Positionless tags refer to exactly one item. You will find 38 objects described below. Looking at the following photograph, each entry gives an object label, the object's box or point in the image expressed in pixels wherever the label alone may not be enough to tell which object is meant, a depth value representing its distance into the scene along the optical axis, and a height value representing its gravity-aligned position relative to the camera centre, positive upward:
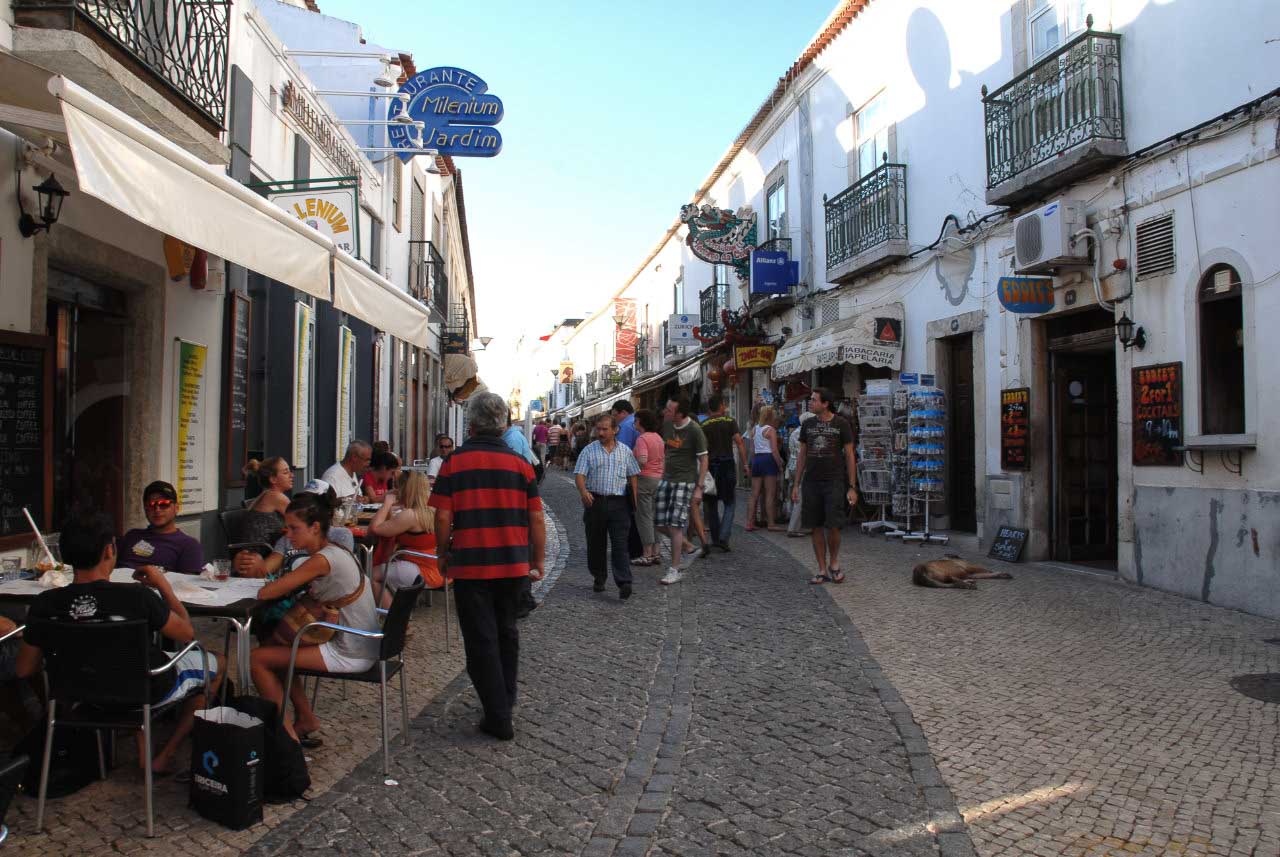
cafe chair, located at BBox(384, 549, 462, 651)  6.08 -0.63
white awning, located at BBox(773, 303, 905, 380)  13.30 +1.60
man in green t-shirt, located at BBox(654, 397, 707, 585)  9.03 -0.19
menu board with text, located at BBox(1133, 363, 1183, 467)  8.12 +0.31
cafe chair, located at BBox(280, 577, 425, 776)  3.98 -0.78
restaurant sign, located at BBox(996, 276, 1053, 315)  9.83 +1.66
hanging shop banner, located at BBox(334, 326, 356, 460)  12.06 +0.96
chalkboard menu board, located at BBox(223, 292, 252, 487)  8.77 +0.70
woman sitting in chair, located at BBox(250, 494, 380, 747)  4.01 -0.67
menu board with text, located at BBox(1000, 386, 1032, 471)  10.29 +0.26
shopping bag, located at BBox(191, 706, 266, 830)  3.38 -1.11
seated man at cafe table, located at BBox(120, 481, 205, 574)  4.65 -0.41
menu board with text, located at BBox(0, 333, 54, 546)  5.58 +0.18
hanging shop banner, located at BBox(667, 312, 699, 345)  25.03 +3.35
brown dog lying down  8.48 -1.10
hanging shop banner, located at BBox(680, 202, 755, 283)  19.34 +4.52
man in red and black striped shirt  4.39 -0.44
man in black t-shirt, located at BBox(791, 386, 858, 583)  8.43 -0.21
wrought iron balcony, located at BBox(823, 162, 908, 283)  13.12 +3.38
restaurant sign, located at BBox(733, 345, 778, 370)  18.27 +1.88
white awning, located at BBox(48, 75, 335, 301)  3.67 +1.20
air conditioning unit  9.10 +2.09
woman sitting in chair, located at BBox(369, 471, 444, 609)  5.96 -0.47
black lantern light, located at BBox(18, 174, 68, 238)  5.65 +1.53
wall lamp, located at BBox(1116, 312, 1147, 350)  8.55 +1.06
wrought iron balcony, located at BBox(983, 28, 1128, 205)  8.80 +3.29
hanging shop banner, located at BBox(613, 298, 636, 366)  37.34 +4.84
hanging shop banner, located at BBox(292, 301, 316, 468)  9.89 +0.87
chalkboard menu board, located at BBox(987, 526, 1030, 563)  10.29 -1.01
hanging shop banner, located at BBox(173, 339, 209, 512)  7.86 +0.32
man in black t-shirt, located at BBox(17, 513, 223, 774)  3.36 -0.51
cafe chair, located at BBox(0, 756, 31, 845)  2.89 -0.98
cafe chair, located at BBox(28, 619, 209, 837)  3.32 -0.74
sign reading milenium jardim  12.05 +4.41
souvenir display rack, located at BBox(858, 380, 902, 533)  12.38 +0.07
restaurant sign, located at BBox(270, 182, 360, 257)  8.90 +2.37
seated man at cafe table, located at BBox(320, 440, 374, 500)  7.98 -0.10
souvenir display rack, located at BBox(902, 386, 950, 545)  11.50 +0.06
